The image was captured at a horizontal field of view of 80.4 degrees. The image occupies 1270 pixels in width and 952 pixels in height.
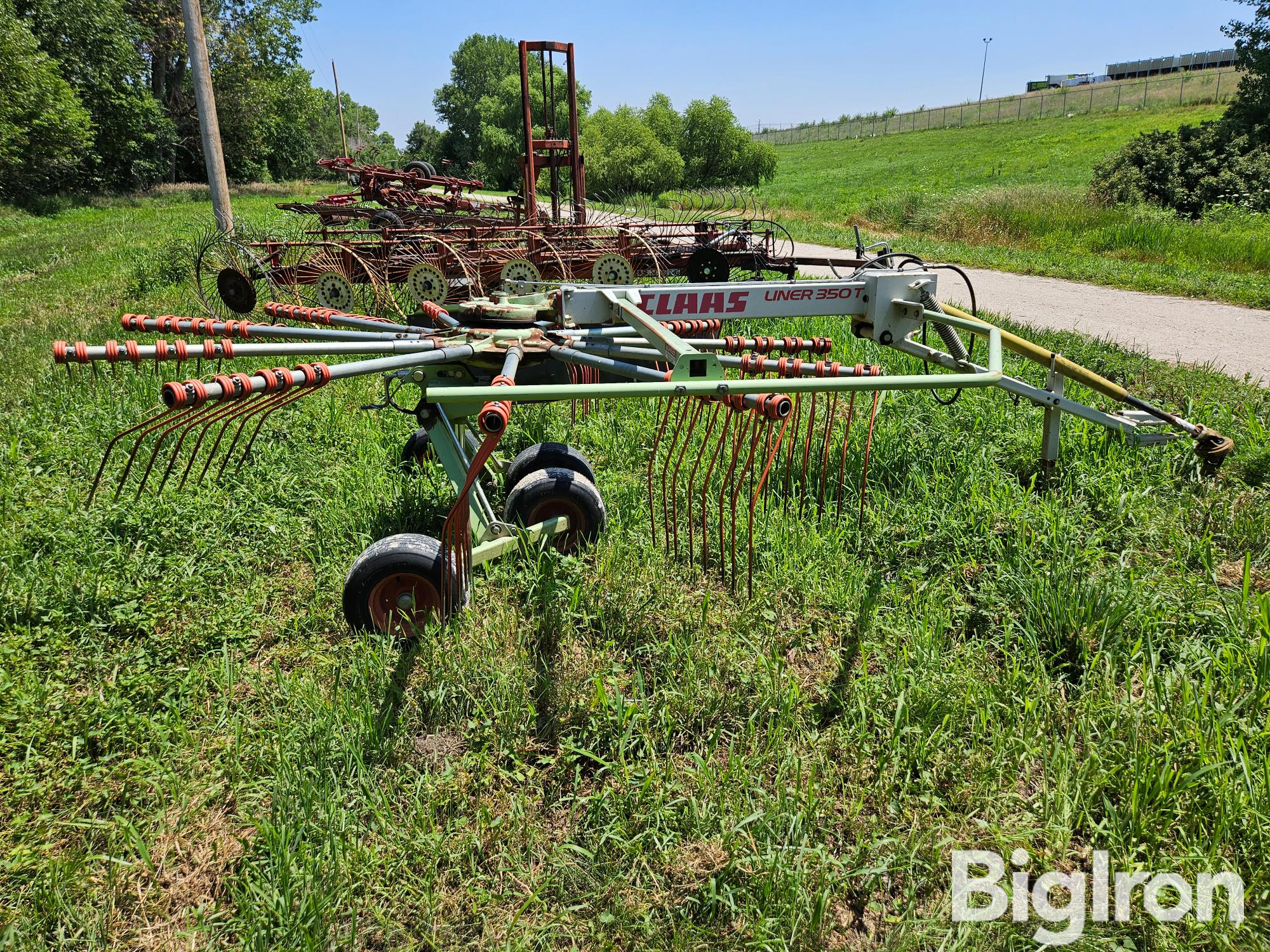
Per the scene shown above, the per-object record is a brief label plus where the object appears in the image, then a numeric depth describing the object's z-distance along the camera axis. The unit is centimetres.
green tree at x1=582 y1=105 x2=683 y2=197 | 2348
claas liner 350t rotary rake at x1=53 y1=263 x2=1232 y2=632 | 271
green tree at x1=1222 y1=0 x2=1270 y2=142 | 1517
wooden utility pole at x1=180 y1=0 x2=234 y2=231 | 1002
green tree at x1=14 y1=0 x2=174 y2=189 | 2789
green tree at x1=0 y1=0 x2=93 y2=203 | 2186
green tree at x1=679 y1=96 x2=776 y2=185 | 2505
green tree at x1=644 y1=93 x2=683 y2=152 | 2517
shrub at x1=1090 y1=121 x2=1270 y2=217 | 1418
